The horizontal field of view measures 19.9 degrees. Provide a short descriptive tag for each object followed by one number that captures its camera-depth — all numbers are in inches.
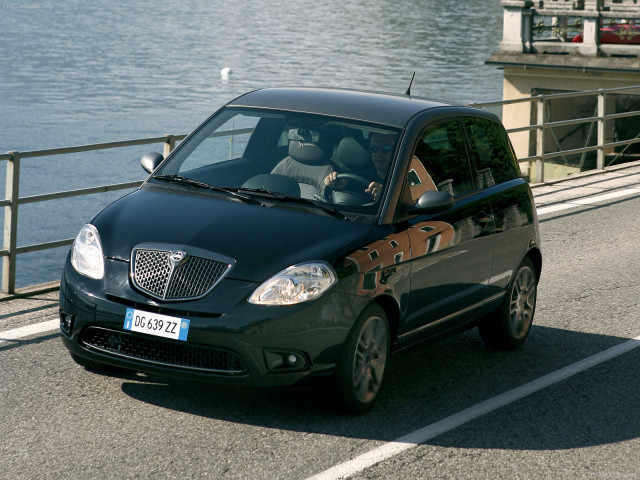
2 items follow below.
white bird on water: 4824.7
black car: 353.3
